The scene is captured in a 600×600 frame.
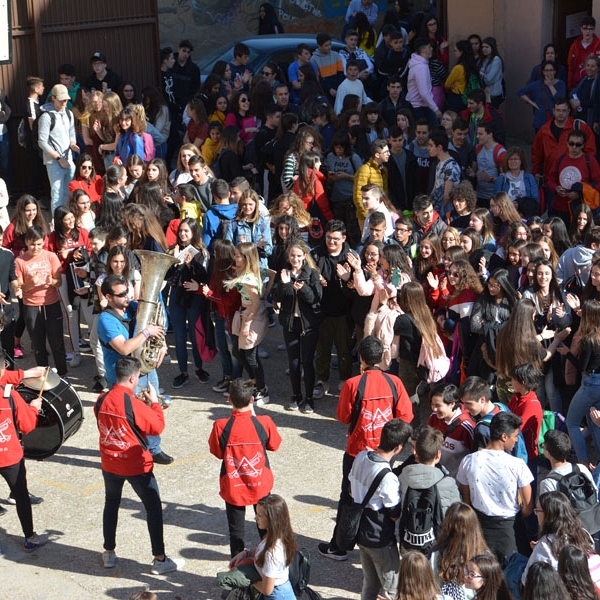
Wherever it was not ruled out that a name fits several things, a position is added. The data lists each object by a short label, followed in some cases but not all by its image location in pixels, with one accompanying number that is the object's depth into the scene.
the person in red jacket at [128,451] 15.27
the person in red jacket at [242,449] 14.78
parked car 38.28
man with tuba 18.19
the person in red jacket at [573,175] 24.36
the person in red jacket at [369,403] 15.50
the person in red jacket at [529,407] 15.50
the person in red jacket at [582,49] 29.95
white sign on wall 19.71
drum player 15.74
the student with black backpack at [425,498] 13.26
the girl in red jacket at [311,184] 23.95
